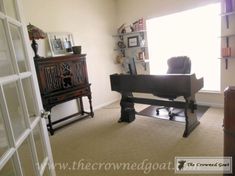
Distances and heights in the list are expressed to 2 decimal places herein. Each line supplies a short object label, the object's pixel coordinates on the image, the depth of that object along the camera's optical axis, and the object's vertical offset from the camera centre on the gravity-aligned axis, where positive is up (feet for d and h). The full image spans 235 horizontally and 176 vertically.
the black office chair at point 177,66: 11.29 -1.30
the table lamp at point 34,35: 9.73 +1.28
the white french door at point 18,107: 3.05 -0.87
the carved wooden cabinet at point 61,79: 10.32 -1.28
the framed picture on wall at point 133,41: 15.57 +0.67
